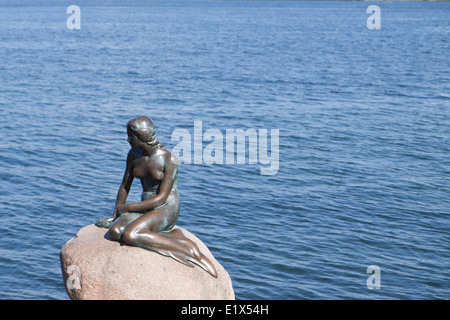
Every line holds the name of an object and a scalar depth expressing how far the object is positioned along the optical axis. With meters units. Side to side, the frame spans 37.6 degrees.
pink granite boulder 11.71
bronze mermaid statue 12.16
